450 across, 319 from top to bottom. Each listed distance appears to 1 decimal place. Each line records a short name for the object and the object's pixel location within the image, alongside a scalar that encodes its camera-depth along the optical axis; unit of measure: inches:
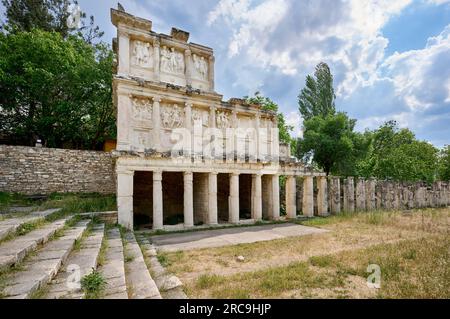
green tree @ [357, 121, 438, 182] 1013.8
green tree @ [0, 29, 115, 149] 612.4
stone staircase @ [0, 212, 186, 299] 118.3
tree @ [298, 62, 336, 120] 987.9
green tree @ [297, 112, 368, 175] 703.1
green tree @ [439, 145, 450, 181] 1244.5
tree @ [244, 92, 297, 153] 881.5
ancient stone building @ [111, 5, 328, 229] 413.7
